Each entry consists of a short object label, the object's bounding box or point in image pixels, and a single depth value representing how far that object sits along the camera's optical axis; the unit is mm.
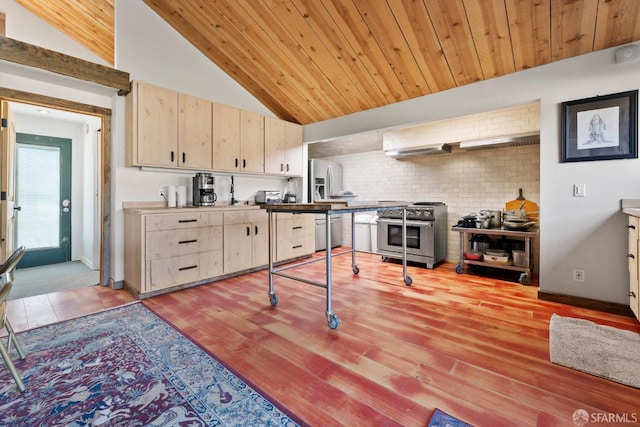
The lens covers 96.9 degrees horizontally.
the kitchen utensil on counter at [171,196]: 3615
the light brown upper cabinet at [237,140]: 3953
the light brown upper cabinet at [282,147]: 4625
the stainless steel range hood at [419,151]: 4590
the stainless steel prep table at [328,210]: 2285
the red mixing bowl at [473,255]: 4062
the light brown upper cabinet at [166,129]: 3258
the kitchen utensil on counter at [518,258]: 3707
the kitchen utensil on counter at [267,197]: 4664
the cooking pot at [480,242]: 4277
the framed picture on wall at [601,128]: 2574
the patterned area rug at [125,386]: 1391
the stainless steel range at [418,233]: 4442
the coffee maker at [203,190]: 3795
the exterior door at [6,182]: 2904
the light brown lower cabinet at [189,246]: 3076
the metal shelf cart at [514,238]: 3600
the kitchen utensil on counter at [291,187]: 5284
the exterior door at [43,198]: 4664
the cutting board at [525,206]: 4191
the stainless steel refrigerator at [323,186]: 5738
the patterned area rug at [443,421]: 1315
